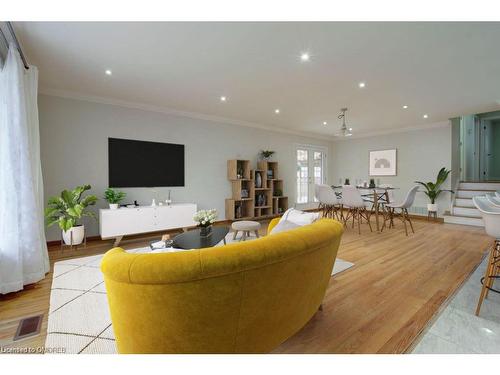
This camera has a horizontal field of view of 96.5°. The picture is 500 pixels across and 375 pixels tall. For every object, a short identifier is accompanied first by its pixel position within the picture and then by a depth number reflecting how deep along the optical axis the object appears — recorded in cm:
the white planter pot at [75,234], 323
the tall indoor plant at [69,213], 306
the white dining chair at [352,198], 450
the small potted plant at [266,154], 605
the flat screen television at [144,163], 411
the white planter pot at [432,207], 577
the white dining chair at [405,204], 444
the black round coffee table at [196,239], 240
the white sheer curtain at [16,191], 214
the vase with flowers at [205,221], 268
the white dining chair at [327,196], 490
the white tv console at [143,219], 354
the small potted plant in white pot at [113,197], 370
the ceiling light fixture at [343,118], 446
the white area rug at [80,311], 149
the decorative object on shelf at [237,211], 552
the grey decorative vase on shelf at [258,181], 580
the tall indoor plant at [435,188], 566
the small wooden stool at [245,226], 331
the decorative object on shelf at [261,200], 580
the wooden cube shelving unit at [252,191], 547
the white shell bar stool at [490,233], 183
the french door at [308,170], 723
